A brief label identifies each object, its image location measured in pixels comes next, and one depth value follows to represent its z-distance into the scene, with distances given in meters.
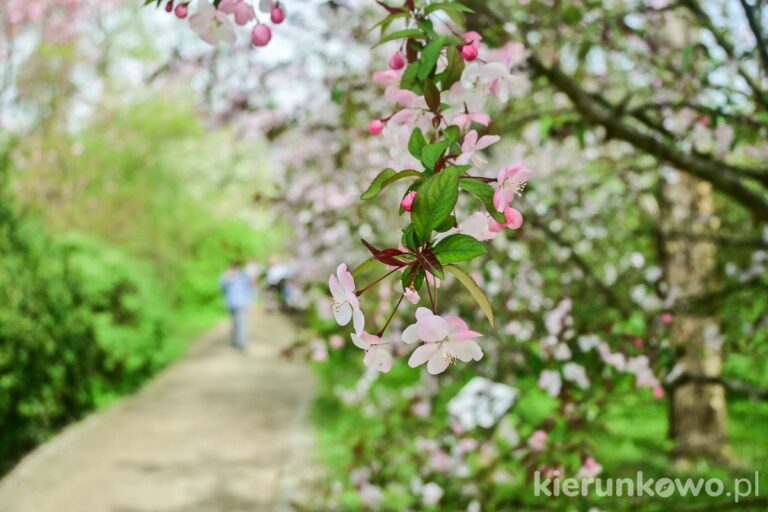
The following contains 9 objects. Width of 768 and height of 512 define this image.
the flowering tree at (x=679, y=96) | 2.38
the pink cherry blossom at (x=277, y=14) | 1.39
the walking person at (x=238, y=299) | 11.20
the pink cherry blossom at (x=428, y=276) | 0.96
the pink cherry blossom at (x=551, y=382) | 2.57
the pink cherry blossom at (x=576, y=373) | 2.56
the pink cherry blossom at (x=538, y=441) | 2.39
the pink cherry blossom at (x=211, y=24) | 1.35
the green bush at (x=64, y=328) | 5.72
